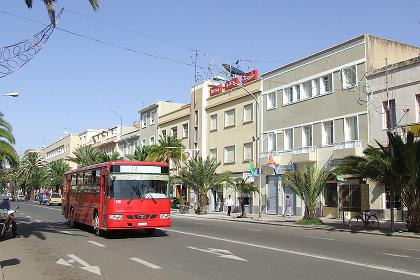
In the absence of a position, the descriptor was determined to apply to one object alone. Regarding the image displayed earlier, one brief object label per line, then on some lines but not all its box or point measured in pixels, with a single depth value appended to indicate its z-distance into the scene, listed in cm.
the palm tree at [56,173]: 9751
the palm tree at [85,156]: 7569
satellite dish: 5259
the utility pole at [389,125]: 2264
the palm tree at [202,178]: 4425
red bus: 1822
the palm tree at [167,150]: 5434
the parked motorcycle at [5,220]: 1855
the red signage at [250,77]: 4627
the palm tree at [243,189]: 3634
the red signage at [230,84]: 4922
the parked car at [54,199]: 7206
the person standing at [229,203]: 3975
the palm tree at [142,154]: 5666
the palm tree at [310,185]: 2862
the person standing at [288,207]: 3934
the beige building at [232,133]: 4553
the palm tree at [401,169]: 2200
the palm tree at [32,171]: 11499
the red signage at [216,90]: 5202
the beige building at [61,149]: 11689
